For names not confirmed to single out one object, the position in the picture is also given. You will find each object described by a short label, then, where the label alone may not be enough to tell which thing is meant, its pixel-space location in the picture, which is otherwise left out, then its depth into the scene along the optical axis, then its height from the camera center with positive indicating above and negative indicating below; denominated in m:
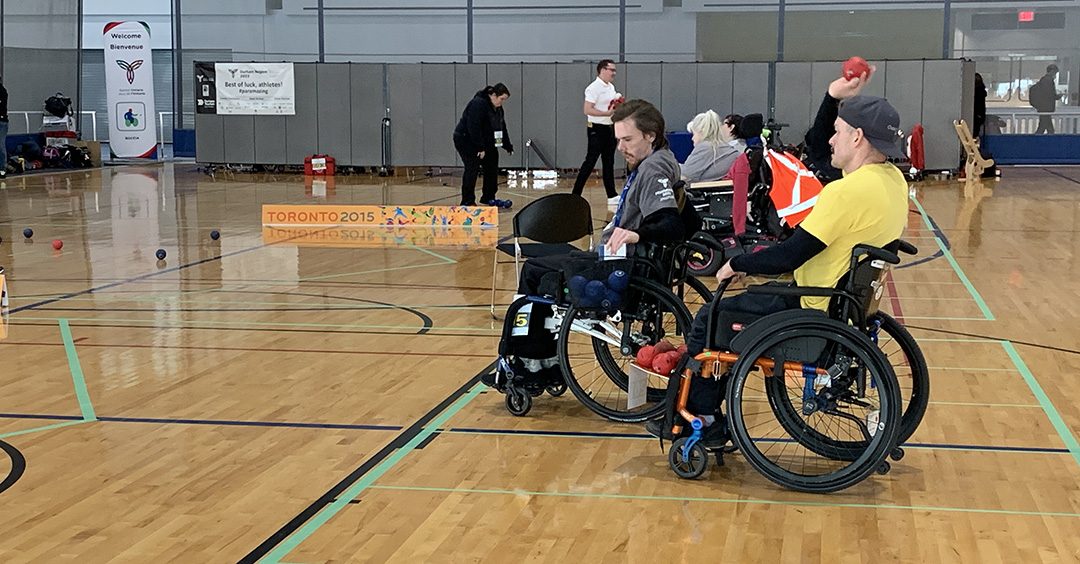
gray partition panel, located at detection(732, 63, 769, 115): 20.67 +0.70
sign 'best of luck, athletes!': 21.84 +0.65
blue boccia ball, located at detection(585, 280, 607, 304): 4.85 -0.60
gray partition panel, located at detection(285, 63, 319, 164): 21.80 +0.12
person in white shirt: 13.57 +0.14
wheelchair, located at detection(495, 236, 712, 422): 4.93 -0.76
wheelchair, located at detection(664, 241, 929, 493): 3.96 -0.77
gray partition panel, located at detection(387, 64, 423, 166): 21.52 +0.21
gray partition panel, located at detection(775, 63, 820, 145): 20.48 +0.54
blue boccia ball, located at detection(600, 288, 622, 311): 4.86 -0.64
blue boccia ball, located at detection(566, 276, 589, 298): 4.86 -0.59
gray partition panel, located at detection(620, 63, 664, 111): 21.00 +0.80
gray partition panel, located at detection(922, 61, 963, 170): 19.84 +0.40
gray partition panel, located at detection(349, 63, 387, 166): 21.59 +0.25
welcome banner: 23.33 +0.97
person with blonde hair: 9.45 -0.16
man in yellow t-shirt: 4.10 -0.28
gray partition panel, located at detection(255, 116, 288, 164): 21.94 -0.16
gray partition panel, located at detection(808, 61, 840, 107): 20.44 +0.86
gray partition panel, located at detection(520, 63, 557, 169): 21.11 +0.41
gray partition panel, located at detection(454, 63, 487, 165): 21.39 +0.82
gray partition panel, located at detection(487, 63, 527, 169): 21.16 +0.35
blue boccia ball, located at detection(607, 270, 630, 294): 4.86 -0.56
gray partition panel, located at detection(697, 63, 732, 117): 20.83 +0.75
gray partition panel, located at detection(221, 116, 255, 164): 22.12 -0.20
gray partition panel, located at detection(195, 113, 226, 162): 22.22 -0.20
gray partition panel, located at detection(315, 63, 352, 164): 21.70 +0.27
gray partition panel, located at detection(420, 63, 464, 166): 21.45 +0.26
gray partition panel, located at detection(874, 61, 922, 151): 19.92 +0.71
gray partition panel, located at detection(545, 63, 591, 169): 20.95 +0.30
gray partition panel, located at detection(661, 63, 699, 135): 20.91 +0.59
